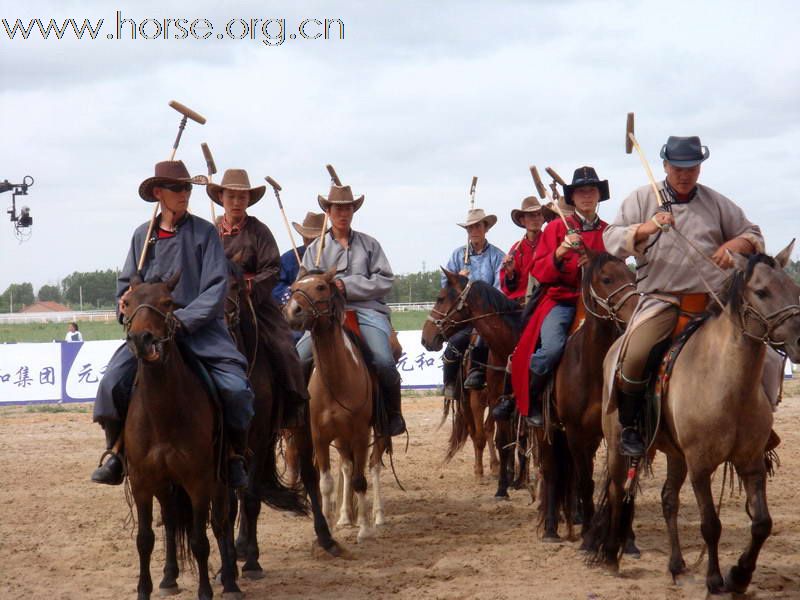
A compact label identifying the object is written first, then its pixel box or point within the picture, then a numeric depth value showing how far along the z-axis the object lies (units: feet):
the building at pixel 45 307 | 303.89
